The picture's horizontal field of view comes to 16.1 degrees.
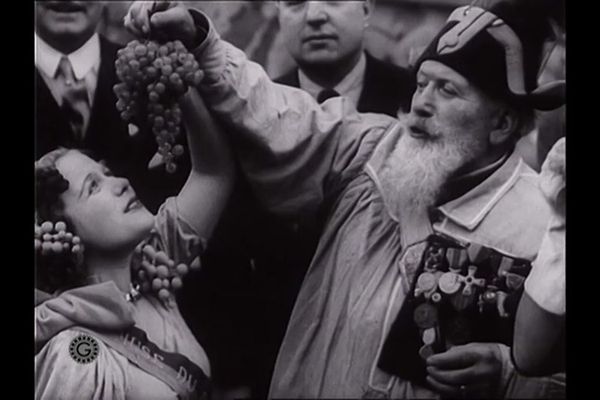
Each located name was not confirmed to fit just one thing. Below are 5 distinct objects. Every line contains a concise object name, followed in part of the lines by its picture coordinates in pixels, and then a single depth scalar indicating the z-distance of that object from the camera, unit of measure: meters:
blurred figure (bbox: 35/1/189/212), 5.18
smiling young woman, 5.08
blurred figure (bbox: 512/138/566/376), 4.89
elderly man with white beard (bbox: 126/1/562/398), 4.93
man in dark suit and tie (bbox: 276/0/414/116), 5.05
